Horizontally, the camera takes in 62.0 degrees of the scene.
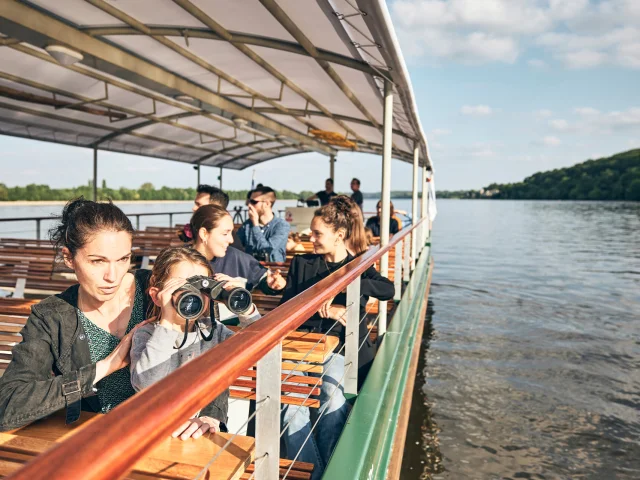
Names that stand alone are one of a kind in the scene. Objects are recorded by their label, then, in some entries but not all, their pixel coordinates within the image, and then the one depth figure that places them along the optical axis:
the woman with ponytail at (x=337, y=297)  2.99
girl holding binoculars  1.87
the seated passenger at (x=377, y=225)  8.74
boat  1.00
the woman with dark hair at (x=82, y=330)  1.76
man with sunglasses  5.69
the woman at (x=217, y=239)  3.62
